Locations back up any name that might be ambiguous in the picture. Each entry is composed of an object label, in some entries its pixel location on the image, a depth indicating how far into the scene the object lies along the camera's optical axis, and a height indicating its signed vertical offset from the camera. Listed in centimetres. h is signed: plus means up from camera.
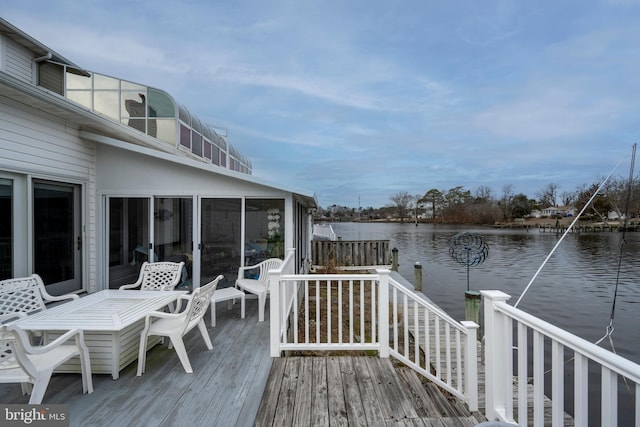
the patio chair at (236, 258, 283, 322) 424 -103
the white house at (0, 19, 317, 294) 360 +18
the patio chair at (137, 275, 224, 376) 277 -106
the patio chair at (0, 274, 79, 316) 313 -86
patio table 258 -94
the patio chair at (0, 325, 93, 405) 192 -106
